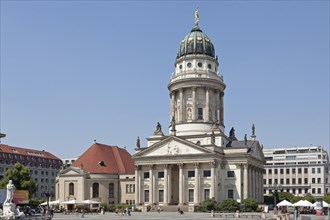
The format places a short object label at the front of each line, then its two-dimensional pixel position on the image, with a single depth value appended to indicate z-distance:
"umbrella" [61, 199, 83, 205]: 94.75
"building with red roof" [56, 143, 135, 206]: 104.44
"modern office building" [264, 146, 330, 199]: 145.00
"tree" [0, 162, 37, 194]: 101.50
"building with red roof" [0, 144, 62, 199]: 129.61
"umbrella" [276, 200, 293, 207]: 72.93
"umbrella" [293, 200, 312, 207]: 73.50
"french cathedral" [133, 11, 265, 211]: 94.31
